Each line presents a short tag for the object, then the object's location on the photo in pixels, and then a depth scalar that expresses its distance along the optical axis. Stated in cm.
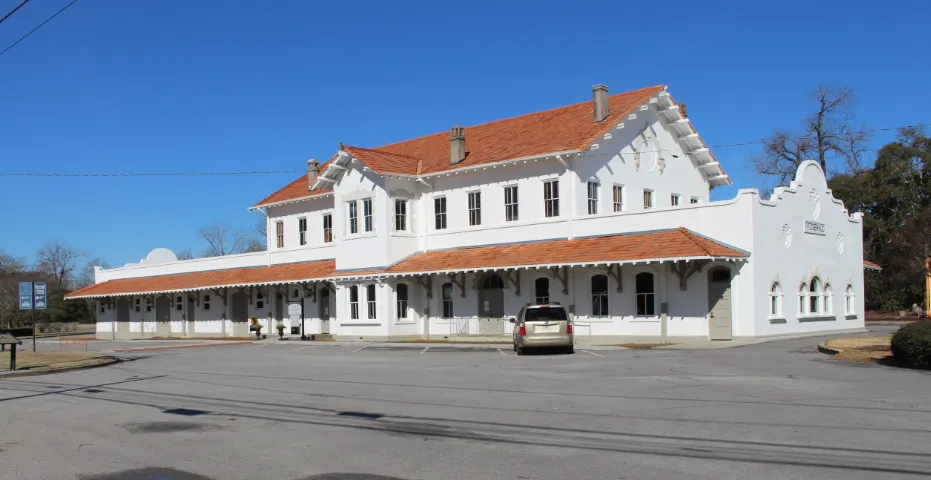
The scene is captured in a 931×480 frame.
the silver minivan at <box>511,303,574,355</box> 2491
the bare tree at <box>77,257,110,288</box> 12420
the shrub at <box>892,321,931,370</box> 1830
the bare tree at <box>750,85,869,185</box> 5956
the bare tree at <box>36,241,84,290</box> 11375
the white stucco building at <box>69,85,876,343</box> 2941
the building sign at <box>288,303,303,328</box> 4081
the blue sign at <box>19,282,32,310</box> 2969
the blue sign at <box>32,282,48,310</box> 2966
